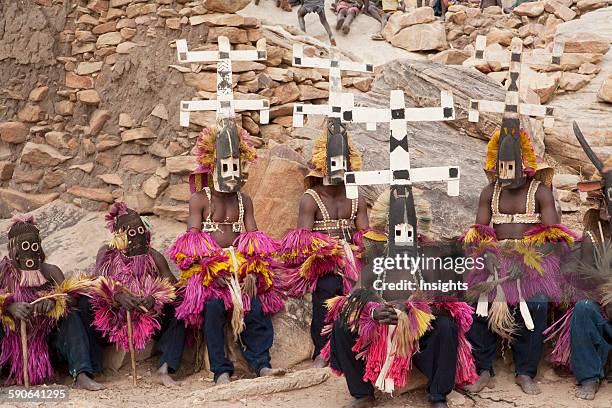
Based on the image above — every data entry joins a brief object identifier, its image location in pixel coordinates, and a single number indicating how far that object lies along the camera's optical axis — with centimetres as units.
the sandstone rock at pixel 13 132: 896
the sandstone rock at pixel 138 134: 845
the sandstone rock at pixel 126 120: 855
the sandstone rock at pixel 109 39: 872
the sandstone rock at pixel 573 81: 1063
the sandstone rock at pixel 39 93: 896
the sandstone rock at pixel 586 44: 1128
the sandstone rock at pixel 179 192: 811
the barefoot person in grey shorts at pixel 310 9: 1206
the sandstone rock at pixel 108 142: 862
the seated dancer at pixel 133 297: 601
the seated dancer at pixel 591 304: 543
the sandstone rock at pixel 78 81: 888
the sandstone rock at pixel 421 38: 1280
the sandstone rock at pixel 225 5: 820
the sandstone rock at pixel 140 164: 844
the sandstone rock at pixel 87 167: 870
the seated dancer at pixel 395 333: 501
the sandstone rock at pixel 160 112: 836
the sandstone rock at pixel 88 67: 881
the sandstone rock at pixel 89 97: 877
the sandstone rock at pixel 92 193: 855
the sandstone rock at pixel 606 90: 1007
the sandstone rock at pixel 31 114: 897
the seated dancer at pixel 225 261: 602
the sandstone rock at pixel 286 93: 845
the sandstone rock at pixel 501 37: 1287
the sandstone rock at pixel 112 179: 852
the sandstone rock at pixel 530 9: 1374
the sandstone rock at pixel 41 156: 885
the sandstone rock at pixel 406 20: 1296
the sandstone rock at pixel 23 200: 880
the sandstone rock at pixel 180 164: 806
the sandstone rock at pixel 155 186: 823
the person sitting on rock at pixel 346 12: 1290
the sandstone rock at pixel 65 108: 891
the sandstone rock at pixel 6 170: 891
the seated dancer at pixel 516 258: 560
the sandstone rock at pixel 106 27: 878
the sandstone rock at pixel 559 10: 1348
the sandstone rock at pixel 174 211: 805
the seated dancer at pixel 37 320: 591
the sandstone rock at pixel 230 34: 822
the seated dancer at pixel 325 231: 620
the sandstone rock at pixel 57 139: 887
